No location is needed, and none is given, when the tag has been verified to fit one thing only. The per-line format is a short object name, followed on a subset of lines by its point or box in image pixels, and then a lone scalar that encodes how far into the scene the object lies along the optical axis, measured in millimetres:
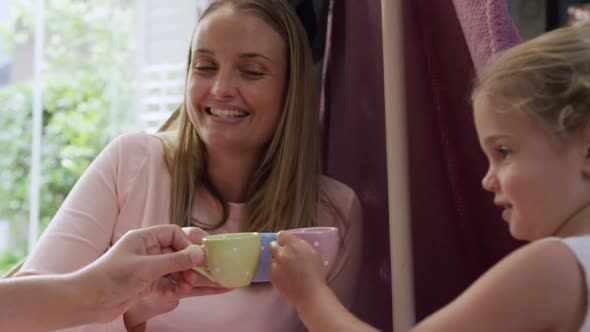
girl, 737
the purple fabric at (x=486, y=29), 1018
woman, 1368
